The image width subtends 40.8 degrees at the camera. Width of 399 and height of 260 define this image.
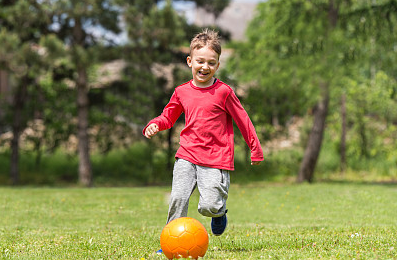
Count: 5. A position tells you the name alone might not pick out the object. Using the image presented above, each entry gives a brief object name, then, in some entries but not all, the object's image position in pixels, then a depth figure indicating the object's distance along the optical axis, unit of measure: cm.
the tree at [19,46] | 1734
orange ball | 496
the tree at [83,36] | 1852
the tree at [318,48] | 1862
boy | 537
